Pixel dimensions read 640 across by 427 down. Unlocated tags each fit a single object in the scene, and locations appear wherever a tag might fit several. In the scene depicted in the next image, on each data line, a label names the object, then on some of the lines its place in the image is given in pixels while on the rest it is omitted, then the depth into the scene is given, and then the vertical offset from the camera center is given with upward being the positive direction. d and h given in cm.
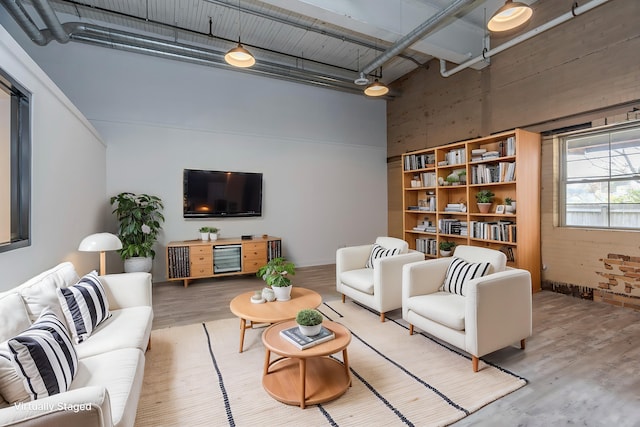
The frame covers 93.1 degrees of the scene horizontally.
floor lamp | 272 -29
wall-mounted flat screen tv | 513 +29
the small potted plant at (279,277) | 277 -62
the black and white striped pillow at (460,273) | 270 -60
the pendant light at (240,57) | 339 +177
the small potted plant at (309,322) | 200 -75
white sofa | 102 -71
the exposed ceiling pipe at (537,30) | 328 +217
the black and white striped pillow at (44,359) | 121 -64
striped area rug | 179 -121
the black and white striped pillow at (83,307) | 194 -64
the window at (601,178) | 356 +36
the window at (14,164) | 200 +34
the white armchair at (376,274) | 319 -76
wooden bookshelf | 408 +21
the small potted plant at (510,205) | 415 +3
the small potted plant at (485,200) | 448 +11
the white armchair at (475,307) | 223 -81
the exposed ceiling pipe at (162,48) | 403 +237
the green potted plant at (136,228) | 439 -26
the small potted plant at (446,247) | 493 -65
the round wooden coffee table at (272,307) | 240 -84
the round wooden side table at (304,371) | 187 -117
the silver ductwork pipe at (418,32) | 335 +222
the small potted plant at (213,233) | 504 -38
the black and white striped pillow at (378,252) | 371 -54
